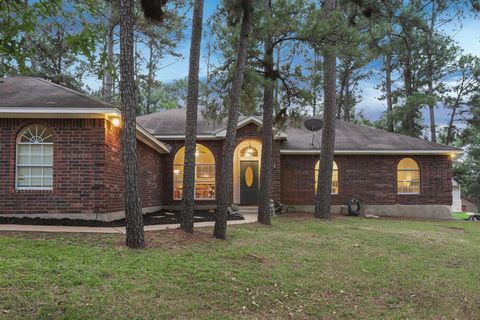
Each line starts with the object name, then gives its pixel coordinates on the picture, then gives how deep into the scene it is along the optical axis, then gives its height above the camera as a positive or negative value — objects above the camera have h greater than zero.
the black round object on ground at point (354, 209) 16.84 -1.48
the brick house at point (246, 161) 10.24 +0.37
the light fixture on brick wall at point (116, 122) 10.56 +1.25
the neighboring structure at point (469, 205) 49.69 -3.98
